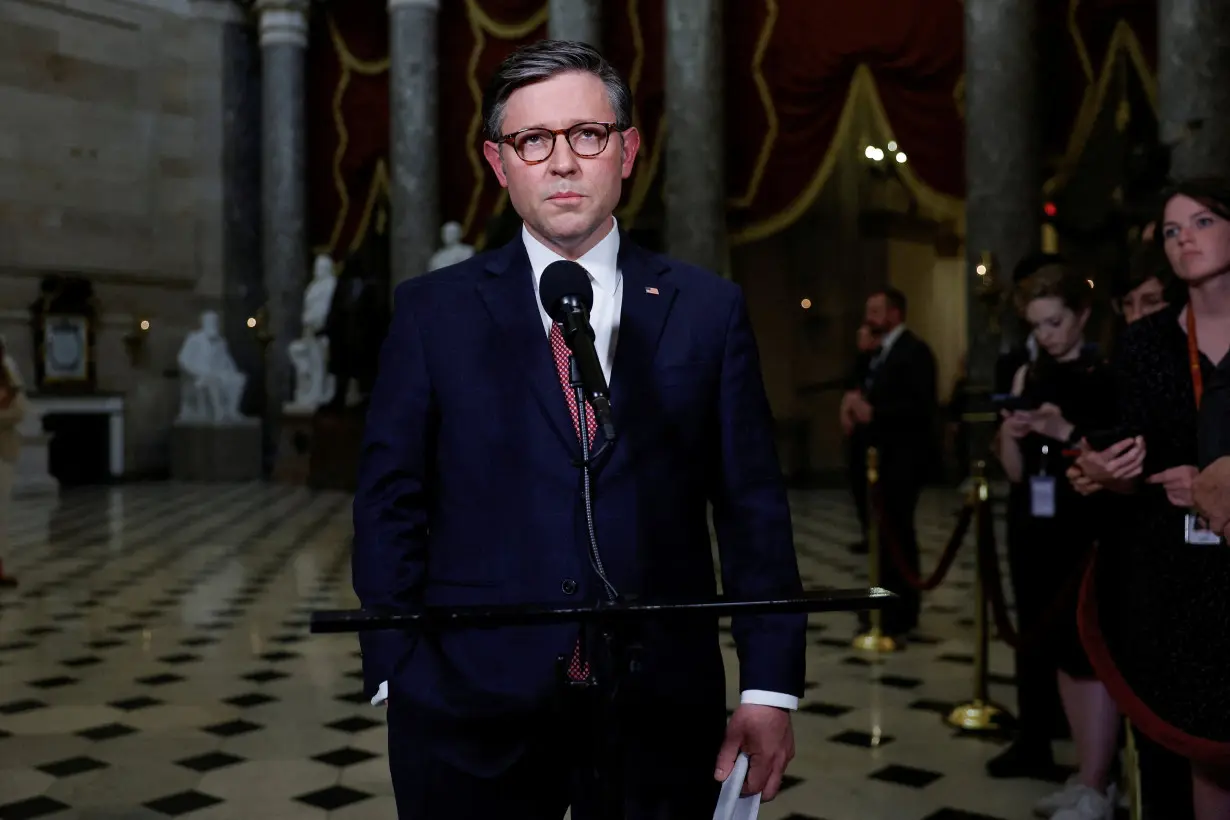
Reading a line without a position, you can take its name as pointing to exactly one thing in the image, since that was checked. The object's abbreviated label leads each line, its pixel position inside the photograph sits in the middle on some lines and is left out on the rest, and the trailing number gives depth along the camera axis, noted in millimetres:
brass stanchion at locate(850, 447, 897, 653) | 6902
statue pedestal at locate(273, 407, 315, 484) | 19266
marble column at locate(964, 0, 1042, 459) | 12750
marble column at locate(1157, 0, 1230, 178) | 10484
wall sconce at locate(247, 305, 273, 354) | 19344
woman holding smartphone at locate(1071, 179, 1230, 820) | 2717
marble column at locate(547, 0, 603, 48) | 15805
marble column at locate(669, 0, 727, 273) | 15062
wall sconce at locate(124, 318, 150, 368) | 20719
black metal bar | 1506
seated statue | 20203
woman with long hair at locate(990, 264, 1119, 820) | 3945
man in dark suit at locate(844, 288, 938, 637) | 7199
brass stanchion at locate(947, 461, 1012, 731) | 5316
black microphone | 1563
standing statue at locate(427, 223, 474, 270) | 16938
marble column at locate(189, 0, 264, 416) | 21969
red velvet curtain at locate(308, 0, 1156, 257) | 13430
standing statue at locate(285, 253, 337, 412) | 18812
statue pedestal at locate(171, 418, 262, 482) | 20297
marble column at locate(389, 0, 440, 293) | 18469
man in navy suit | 1867
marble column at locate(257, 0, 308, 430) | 20734
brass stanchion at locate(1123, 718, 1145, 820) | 3146
